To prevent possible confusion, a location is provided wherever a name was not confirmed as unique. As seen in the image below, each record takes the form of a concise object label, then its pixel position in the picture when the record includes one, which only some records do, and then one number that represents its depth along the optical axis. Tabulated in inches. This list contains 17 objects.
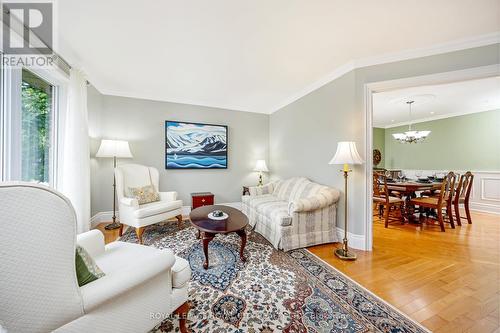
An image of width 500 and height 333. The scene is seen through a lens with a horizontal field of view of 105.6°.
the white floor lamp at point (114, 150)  121.3
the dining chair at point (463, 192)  136.9
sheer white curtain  99.6
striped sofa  94.6
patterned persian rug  51.7
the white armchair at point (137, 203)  103.5
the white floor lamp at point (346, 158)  87.3
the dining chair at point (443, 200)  125.2
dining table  136.7
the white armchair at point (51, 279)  25.6
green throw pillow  34.5
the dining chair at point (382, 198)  135.6
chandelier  171.5
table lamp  172.1
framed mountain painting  153.5
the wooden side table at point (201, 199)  144.5
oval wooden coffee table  76.7
